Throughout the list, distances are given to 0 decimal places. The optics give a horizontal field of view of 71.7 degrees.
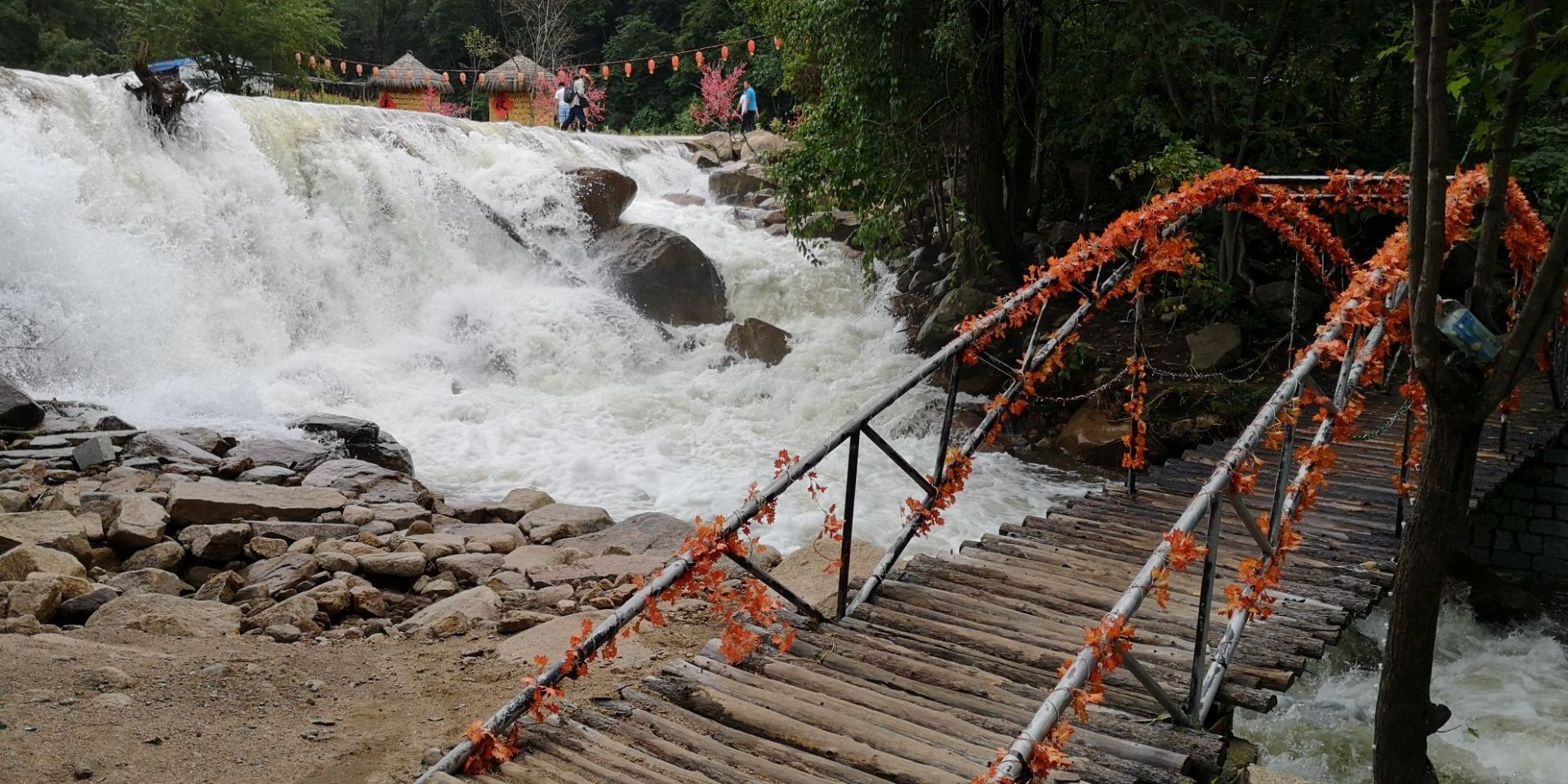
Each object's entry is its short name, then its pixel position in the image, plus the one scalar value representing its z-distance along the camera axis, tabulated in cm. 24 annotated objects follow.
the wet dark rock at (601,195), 1562
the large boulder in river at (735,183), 1998
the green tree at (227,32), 2158
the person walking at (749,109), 2336
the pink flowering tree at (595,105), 2903
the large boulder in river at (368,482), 842
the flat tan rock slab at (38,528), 615
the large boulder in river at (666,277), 1455
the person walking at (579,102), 2295
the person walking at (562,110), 2305
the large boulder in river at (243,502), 715
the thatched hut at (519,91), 2775
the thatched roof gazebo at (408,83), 2739
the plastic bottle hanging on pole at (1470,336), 337
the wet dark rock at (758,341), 1361
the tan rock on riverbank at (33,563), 575
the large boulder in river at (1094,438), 1043
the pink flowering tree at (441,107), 2697
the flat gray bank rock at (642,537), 771
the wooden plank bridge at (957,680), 311
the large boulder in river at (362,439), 932
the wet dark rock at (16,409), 854
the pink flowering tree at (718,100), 2655
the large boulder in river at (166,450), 838
